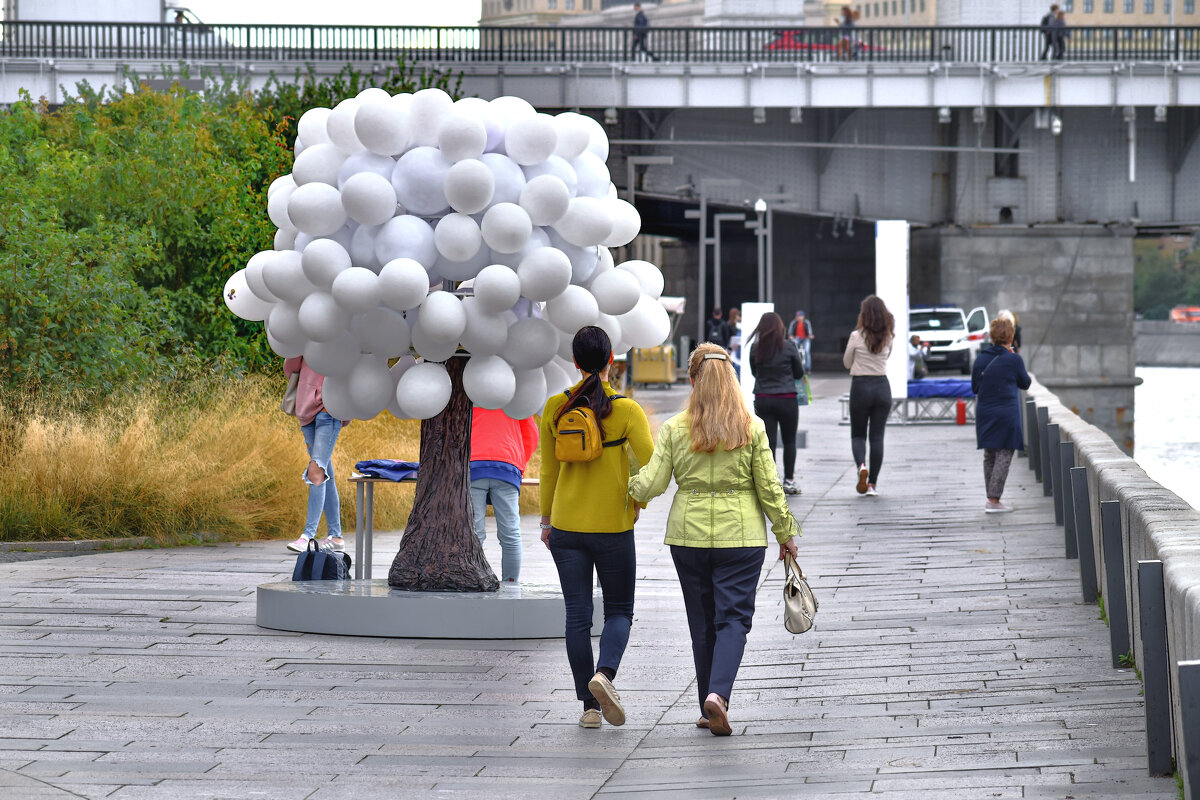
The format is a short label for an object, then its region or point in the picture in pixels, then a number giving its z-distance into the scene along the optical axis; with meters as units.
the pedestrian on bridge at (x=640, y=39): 85.57
